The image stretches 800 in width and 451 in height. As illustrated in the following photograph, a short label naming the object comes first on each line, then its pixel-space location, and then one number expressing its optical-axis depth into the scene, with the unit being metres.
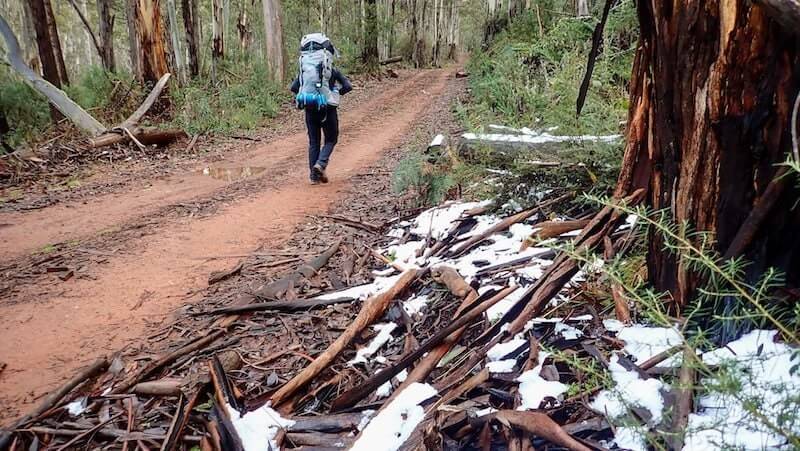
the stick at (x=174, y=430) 2.40
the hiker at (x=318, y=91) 7.42
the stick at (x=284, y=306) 3.62
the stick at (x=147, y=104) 11.32
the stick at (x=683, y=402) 1.45
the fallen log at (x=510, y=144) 4.63
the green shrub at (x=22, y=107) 12.02
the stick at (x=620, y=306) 2.15
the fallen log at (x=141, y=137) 10.39
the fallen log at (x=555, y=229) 3.12
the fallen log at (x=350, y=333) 2.63
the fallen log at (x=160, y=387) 2.88
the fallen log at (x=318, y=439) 2.14
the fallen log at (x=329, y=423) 2.25
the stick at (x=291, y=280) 4.01
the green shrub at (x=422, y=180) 5.33
